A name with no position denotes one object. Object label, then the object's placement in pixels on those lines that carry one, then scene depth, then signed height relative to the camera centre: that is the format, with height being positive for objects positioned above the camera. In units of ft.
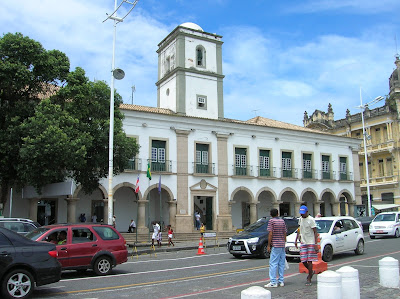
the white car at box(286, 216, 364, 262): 46.19 -3.18
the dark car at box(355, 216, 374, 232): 98.73 -3.04
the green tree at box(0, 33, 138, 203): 57.41 +13.48
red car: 38.42 -2.95
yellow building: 148.77 +21.81
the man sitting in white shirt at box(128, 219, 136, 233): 94.38 -3.26
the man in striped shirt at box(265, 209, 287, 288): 30.53 -2.87
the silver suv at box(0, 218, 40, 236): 48.29 -1.16
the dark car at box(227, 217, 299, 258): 51.34 -3.85
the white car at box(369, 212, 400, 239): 77.10 -3.24
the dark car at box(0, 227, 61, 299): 27.45 -3.32
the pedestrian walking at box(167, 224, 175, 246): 75.82 -4.28
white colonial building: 94.02 +11.53
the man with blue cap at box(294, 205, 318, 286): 31.68 -2.36
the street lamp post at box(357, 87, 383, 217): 116.24 +28.89
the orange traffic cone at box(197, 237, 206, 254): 61.26 -5.39
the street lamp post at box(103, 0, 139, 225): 63.93 +10.51
